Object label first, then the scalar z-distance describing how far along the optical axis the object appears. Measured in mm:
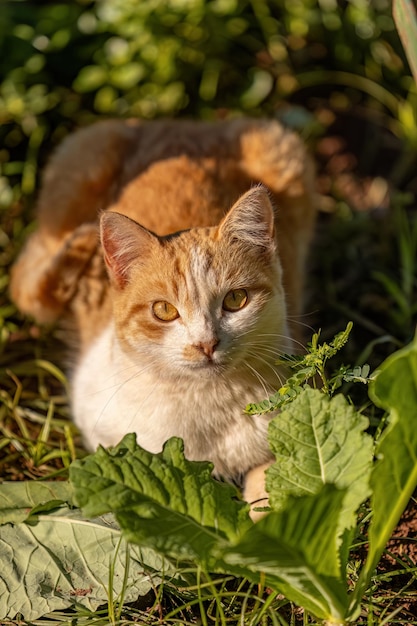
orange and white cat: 1547
